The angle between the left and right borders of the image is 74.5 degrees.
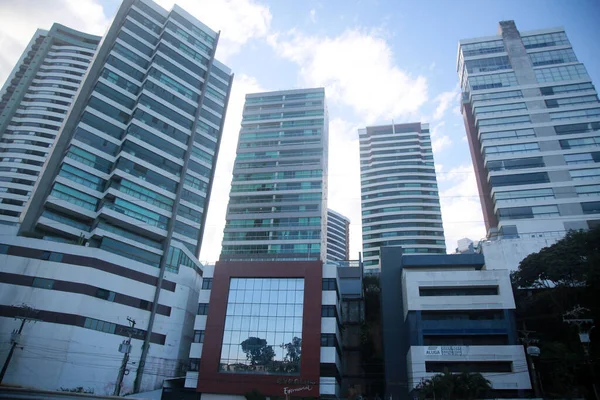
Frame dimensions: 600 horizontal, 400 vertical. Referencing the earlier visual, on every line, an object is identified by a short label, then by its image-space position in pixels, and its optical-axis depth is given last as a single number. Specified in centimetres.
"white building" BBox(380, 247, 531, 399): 4481
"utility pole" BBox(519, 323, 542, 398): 4289
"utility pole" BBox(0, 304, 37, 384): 4359
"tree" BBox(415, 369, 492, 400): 3678
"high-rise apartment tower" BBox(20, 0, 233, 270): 5709
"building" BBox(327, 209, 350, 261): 13352
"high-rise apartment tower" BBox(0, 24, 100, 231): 7530
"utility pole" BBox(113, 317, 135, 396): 3778
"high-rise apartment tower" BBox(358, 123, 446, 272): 9944
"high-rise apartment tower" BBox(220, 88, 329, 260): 7550
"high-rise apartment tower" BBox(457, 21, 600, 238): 6825
